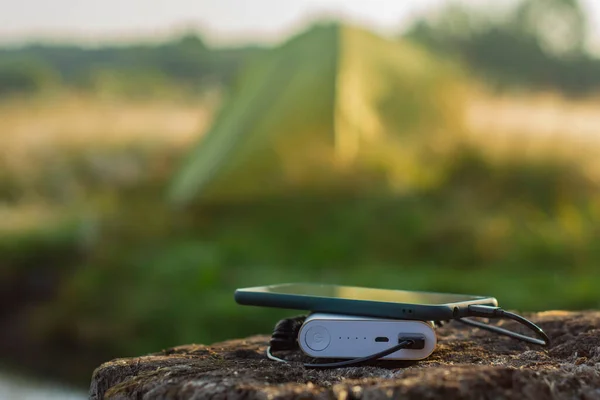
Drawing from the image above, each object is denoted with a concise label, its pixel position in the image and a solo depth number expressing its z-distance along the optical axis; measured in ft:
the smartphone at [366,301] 2.28
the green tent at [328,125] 13.56
